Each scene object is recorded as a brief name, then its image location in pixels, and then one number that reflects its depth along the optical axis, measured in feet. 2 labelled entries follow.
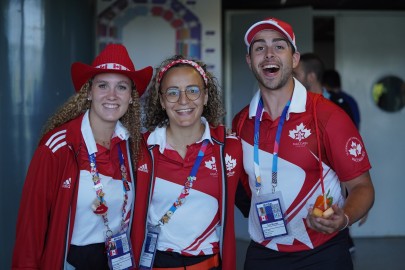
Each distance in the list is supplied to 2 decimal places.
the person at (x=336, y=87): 19.33
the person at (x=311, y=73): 16.51
